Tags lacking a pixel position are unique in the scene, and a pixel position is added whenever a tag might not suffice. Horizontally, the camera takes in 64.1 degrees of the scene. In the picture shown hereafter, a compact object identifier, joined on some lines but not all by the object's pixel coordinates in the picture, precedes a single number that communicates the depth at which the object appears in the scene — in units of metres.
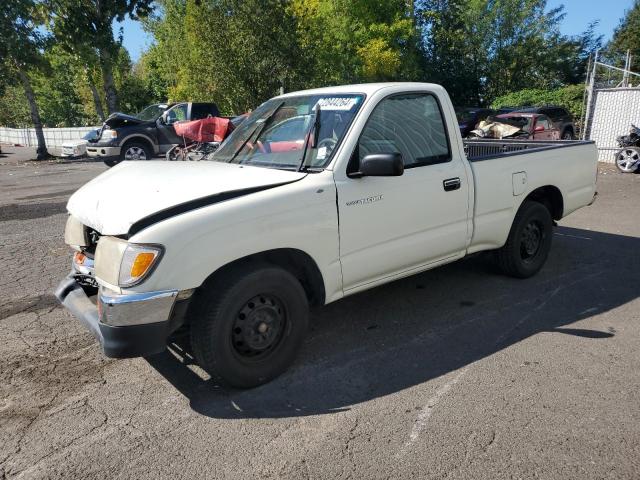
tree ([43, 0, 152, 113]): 20.50
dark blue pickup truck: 15.86
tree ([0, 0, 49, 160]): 18.81
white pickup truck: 2.90
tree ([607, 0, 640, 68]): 40.19
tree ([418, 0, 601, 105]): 33.16
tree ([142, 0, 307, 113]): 20.64
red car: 16.30
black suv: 18.30
